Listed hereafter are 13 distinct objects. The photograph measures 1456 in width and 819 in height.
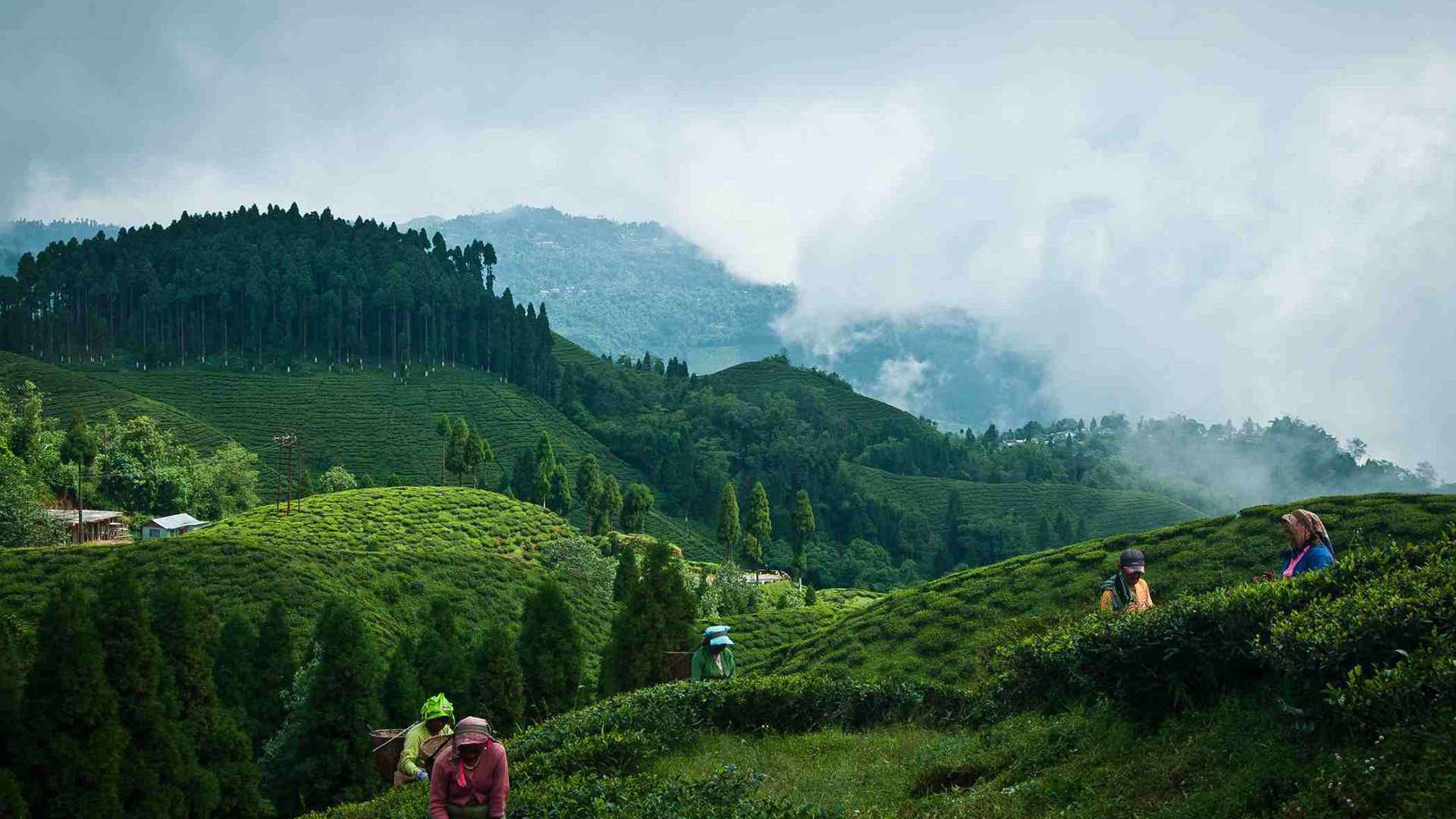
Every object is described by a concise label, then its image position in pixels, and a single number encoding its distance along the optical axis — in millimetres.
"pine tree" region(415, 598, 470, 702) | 32375
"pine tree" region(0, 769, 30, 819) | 18141
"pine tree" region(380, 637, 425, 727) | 29178
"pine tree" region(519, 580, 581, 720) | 34031
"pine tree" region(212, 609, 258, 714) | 32156
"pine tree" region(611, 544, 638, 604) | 48844
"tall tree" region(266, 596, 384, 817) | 25547
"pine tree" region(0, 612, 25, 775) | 19016
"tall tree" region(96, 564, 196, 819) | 20656
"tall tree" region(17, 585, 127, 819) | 19156
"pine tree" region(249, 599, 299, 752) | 31984
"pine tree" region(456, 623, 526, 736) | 31125
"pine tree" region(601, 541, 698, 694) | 33344
